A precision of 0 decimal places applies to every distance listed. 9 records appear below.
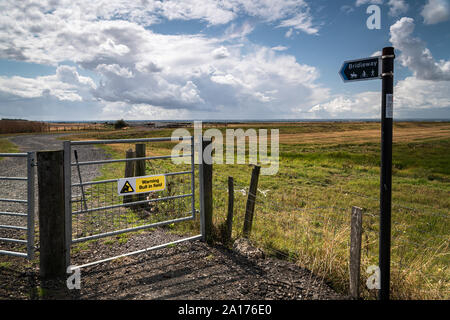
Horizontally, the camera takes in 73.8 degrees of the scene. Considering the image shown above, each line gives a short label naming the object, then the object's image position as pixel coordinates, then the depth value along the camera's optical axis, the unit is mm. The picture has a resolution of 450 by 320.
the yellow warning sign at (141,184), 4801
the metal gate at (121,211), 4258
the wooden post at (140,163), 7434
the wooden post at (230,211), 5454
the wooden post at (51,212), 4074
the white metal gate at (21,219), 4219
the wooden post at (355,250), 3646
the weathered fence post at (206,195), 5488
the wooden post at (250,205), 5594
